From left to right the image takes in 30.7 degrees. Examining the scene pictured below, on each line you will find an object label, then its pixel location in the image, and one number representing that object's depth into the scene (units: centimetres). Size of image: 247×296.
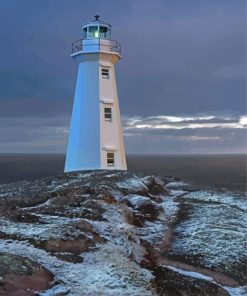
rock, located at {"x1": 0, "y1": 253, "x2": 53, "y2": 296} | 1305
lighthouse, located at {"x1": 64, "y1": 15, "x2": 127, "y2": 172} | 3969
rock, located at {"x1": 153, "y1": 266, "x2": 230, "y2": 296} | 1489
